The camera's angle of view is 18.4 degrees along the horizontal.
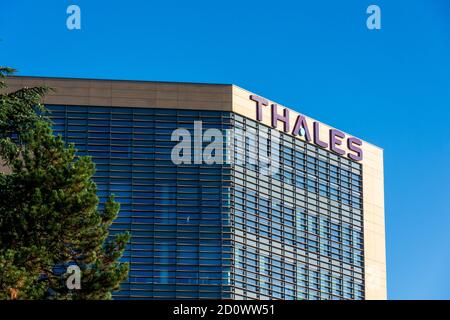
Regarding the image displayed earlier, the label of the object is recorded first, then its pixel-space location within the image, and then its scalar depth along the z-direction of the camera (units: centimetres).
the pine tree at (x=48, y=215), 6016
